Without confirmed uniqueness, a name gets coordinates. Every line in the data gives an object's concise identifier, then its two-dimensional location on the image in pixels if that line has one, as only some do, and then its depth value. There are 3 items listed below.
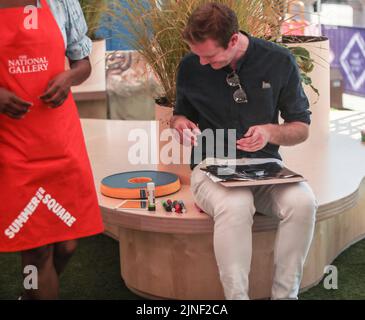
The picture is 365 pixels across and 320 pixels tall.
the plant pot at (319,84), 3.82
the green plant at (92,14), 5.57
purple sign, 6.69
